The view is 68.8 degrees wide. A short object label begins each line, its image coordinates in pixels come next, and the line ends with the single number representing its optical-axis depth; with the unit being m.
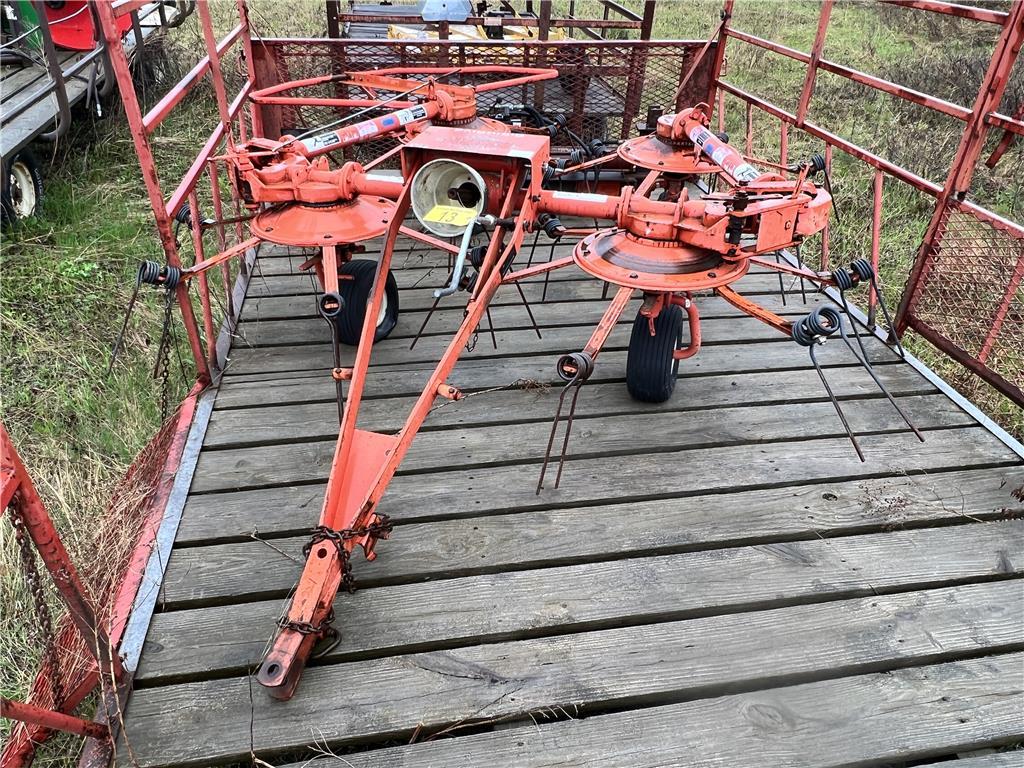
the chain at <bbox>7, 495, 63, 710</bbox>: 1.54
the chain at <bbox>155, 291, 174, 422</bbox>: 2.70
